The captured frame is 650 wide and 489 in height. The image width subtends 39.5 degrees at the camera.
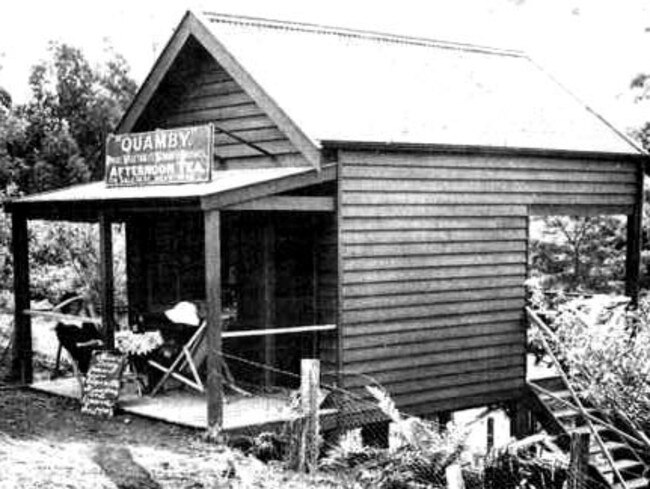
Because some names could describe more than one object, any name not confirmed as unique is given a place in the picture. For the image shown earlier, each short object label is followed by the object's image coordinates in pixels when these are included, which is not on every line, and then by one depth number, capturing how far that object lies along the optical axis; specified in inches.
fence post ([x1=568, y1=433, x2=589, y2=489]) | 369.7
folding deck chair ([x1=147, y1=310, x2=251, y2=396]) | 453.4
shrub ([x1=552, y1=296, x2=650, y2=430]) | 449.7
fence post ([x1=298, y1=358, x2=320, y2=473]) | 387.2
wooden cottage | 467.2
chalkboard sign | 458.9
